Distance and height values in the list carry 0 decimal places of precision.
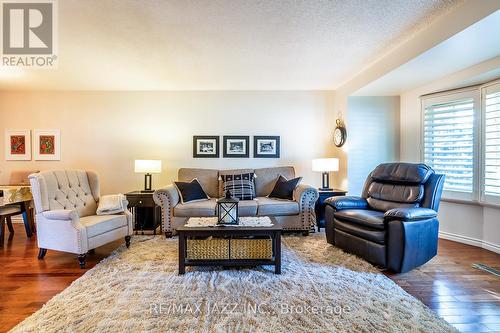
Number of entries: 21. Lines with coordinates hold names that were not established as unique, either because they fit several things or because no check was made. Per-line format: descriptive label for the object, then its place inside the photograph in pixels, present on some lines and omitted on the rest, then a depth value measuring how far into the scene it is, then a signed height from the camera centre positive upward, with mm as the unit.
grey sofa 3775 -670
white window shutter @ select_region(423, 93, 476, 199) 3541 +345
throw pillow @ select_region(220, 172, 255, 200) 4203 -367
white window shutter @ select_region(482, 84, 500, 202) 3197 +275
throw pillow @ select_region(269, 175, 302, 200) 4133 -413
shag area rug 1750 -1089
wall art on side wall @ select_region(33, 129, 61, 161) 4863 +354
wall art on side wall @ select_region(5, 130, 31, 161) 4848 +314
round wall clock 4582 +523
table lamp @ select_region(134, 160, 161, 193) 4246 -59
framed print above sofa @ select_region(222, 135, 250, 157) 4898 +317
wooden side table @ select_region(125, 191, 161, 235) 4047 -776
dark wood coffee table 2523 -720
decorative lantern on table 2681 -502
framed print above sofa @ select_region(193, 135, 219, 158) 4887 +314
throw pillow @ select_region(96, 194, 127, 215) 3289 -545
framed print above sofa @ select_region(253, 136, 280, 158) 4902 +318
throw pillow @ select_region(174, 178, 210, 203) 3967 -448
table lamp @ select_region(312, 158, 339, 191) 4352 -30
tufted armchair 2801 -660
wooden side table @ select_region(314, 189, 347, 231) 4148 -717
